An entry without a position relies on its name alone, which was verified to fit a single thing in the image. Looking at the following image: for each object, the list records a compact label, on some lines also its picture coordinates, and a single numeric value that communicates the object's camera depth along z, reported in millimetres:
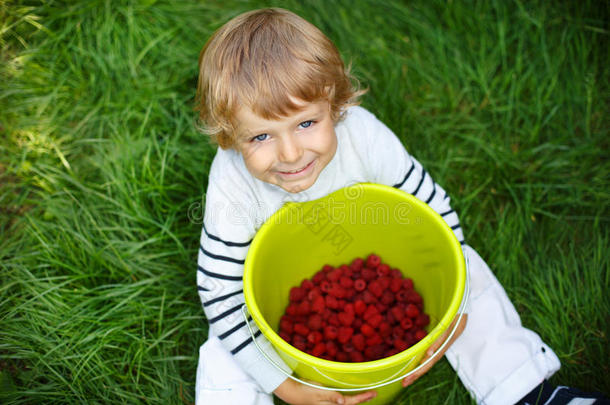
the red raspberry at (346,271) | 1354
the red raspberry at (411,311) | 1249
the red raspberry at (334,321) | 1274
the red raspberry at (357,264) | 1352
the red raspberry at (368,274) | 1329
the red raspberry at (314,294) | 1312
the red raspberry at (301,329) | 1246
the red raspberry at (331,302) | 1289
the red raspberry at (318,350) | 1225
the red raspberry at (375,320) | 1253
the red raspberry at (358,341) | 1234
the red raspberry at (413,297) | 1281
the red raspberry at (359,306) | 1279
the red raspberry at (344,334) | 1236
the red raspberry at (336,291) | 1300
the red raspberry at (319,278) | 1365
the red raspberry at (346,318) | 1259
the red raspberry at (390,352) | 1196
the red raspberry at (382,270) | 1332
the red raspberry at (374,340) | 1244
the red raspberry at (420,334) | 1195
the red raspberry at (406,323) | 1238
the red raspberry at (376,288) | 1295
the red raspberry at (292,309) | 1301
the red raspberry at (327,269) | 1374
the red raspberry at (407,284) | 1310
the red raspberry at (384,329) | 1251
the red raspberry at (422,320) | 1244
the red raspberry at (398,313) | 1251
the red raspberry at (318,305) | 1288
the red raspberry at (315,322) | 1254
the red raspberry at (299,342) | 1221
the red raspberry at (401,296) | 1291
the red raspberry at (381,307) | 1296
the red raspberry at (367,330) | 1243
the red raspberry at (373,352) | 1212
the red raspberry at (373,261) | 1347
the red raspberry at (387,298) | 1298
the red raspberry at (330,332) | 1240
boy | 949
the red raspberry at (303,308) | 1291
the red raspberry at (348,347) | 1224
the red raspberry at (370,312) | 1267
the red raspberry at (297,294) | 1327
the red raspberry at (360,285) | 1306
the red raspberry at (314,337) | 1229
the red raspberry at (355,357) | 1216
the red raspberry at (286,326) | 1278
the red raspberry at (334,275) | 1336
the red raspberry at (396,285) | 1308
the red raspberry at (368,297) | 1293
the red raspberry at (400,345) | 1192
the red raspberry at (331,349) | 1227
